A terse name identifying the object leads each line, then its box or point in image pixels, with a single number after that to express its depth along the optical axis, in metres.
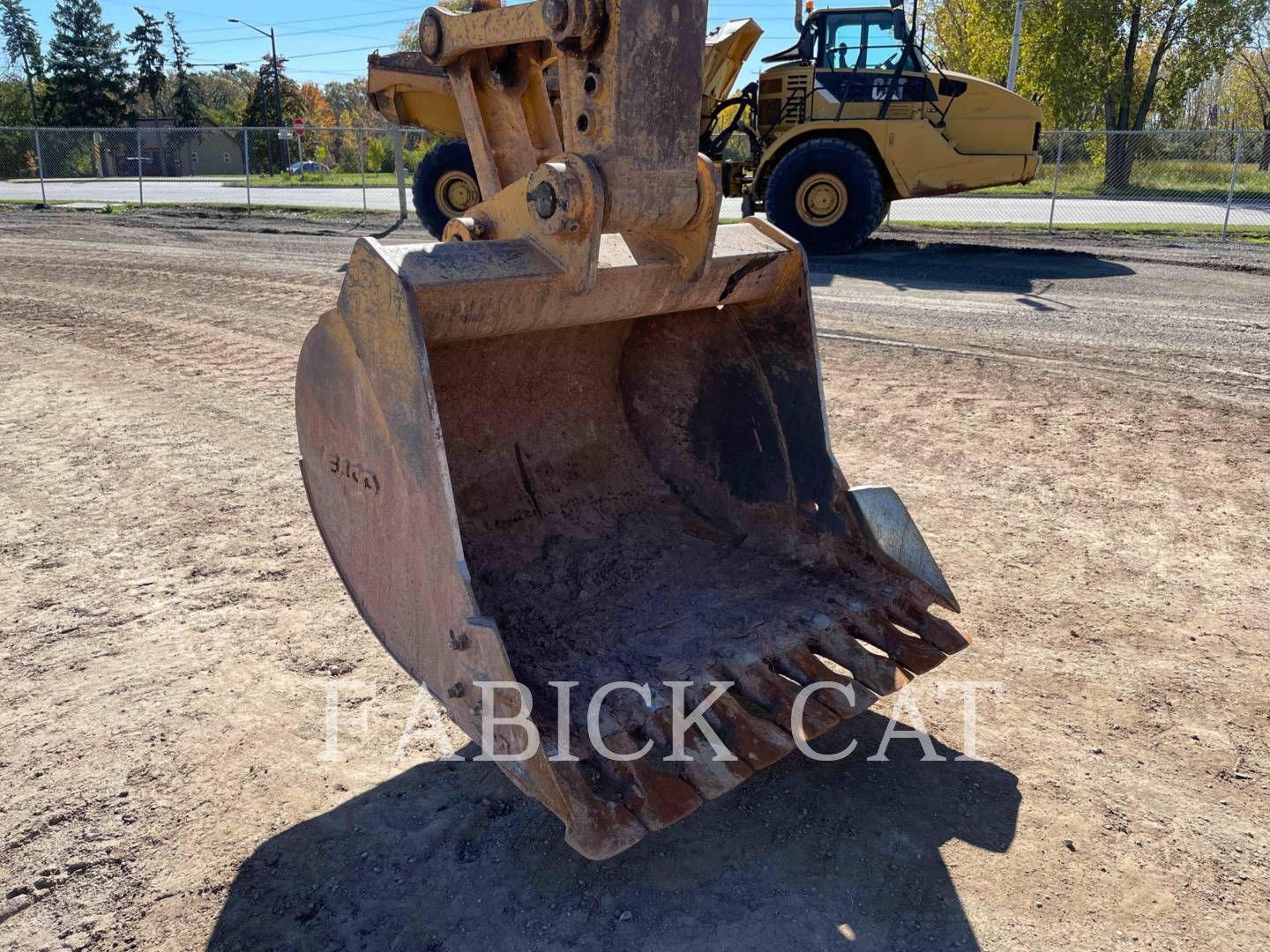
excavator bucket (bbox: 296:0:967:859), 2.25
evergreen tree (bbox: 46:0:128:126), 51.94
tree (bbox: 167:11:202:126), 58.84
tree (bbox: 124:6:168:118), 62.62
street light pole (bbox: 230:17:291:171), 48.14
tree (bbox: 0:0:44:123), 57.41
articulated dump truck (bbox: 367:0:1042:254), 11.32
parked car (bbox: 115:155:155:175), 45.16
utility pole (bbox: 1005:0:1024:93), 24.76
